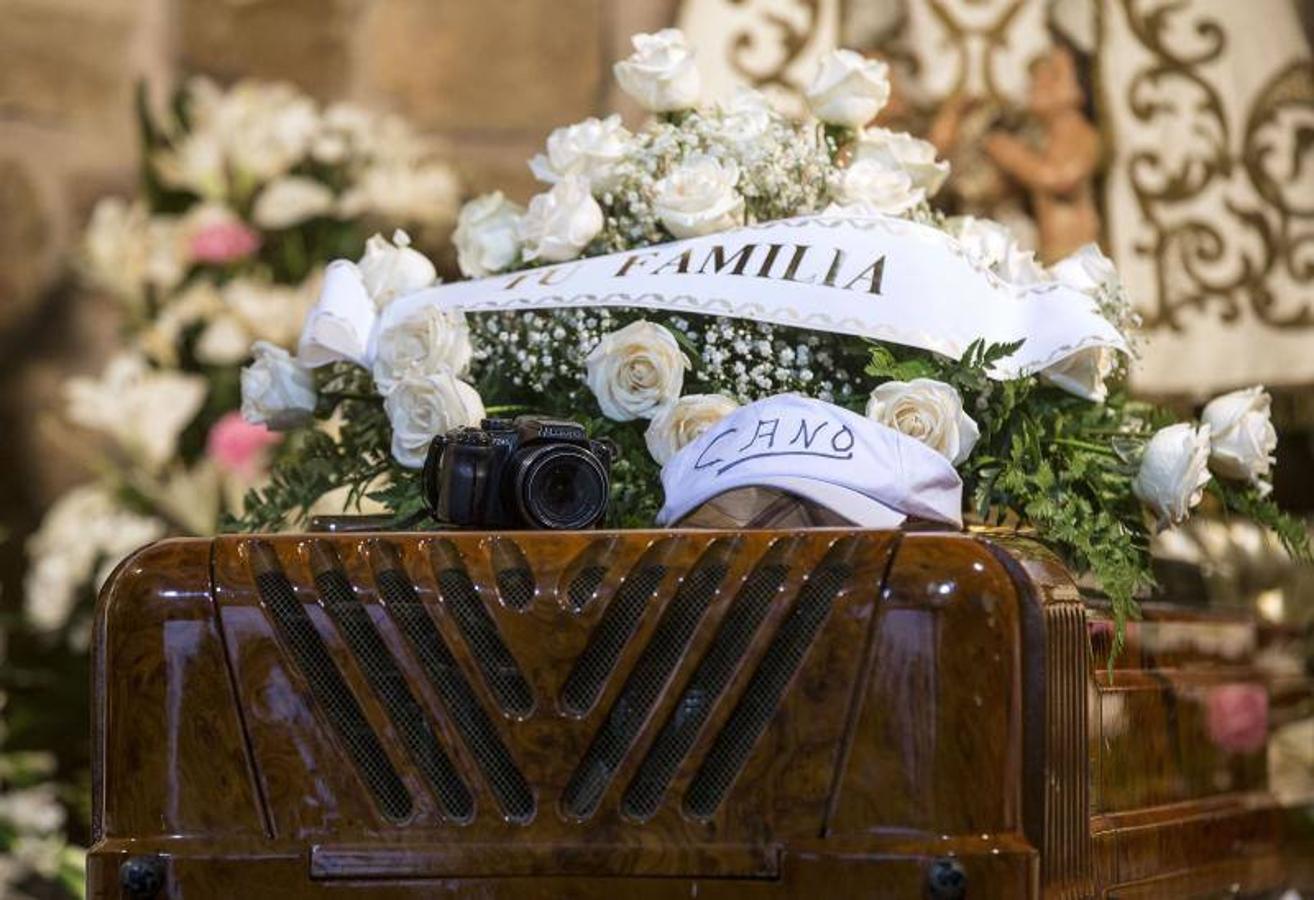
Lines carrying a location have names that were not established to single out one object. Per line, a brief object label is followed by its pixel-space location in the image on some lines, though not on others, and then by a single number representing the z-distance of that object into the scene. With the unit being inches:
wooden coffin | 117.2
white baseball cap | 124.0
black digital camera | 123.4
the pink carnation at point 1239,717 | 137.2
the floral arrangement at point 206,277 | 180.7
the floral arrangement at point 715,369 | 129.2
